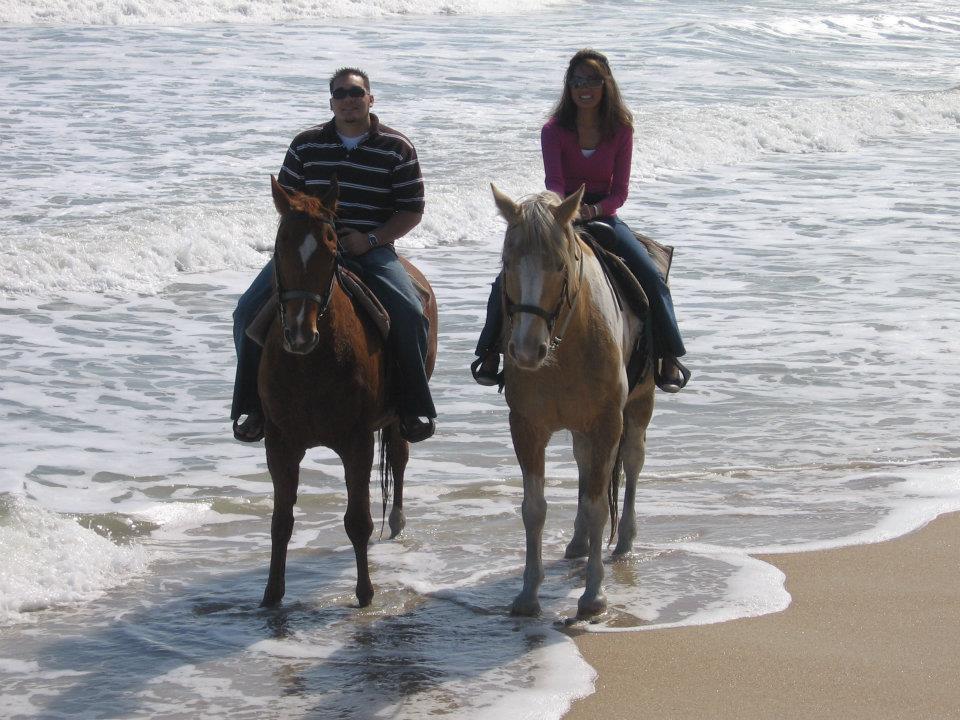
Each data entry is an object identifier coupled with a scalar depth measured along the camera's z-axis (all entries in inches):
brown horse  404.8
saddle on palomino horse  472.7
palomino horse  384.8
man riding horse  468.1
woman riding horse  480.1
